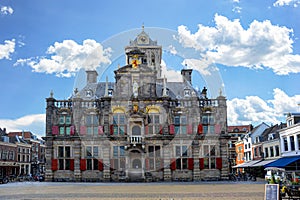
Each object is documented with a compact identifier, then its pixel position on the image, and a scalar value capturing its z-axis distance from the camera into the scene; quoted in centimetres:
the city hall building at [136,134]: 4019
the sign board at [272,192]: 1334
